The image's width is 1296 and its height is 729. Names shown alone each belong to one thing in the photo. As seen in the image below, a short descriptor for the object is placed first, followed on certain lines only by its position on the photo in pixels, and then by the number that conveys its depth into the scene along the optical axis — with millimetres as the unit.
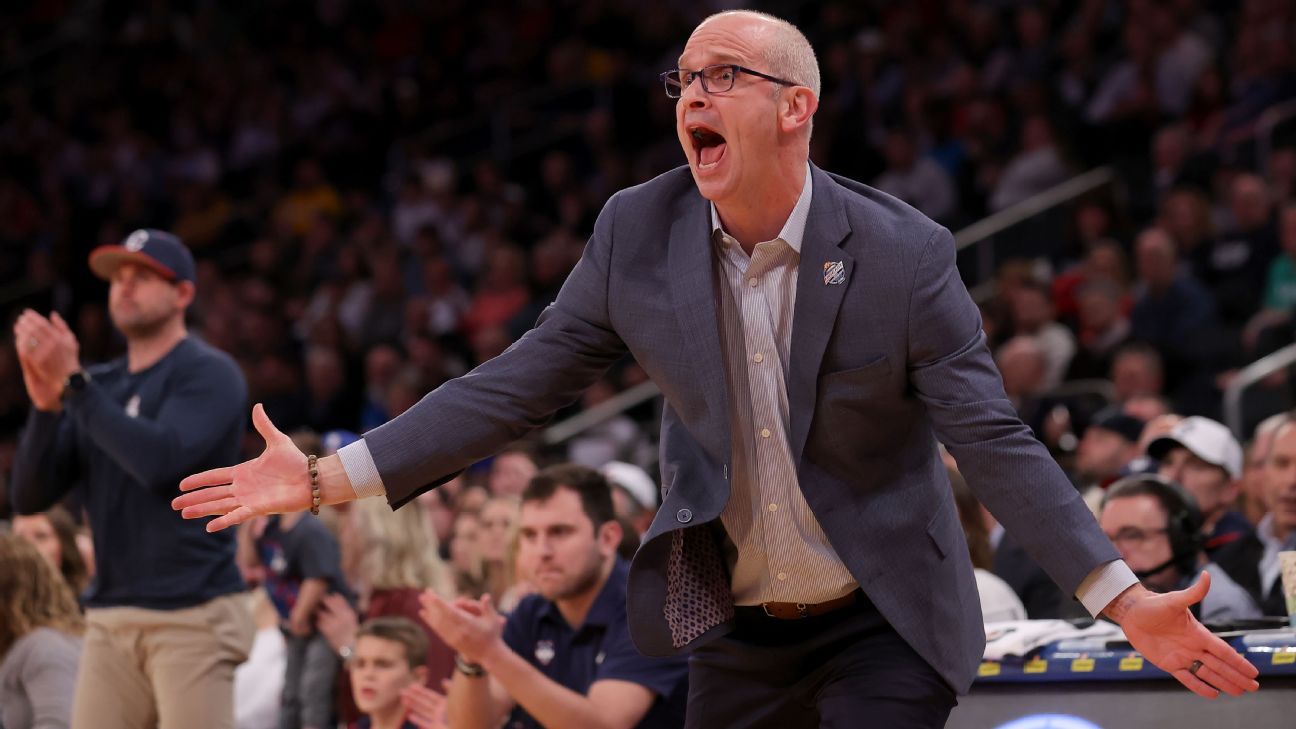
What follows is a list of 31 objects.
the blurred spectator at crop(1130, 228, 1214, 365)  18937
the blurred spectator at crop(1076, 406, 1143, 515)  14898
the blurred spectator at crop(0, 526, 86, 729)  11617
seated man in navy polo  9289
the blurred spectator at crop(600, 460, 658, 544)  14000
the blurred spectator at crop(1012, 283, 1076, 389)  19234
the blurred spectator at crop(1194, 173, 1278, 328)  19219
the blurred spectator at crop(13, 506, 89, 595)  13859
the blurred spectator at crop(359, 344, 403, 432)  23266
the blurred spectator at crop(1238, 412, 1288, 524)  12836
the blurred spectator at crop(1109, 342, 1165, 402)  17437
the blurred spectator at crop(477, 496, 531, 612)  14391
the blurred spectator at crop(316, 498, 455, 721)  13641
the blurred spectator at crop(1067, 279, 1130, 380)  18875
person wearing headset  10555
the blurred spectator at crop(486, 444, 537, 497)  17078
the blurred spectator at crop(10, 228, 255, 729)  10117
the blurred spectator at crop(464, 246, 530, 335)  23891
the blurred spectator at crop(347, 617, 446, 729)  12023
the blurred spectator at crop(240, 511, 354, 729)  13953
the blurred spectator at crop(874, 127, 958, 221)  22922
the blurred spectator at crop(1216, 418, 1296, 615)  11328
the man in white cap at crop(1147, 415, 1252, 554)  13000
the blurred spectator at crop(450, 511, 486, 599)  14508
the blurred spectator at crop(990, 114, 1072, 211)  22016
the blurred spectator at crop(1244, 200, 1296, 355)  17969
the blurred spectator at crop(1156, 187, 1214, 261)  19687
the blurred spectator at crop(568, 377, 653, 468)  20453
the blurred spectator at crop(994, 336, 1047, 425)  18500
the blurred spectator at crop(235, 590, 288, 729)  14625
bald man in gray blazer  6176
